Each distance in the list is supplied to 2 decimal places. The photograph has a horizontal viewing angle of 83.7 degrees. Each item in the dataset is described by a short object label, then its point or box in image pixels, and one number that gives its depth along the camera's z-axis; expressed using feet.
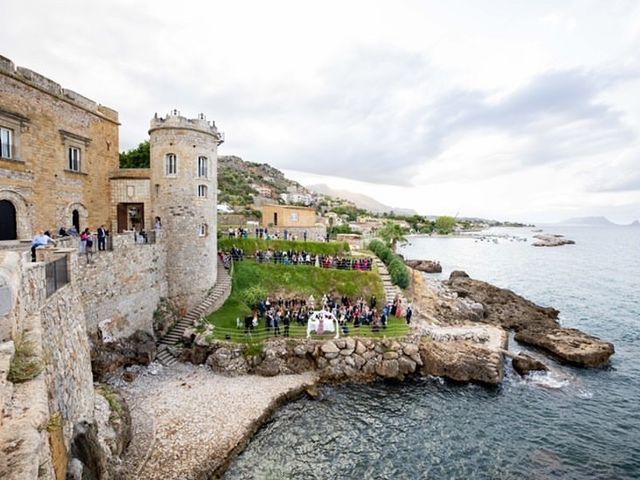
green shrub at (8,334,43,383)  16.42
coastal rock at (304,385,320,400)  59.67
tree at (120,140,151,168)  117.29
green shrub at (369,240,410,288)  101.40
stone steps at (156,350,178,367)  64.84
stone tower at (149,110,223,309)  75.41
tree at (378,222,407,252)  152.46
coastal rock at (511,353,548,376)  71.52
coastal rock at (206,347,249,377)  63.41
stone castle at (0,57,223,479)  26.00
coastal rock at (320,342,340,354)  67.72
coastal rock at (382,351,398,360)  68.87
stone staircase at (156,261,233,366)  67.30
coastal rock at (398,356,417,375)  68.54
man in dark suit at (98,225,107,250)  60.13
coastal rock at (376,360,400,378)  67.56
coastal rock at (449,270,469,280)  164.25
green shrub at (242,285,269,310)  83.30
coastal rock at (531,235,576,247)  405.68
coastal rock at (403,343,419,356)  70.68
